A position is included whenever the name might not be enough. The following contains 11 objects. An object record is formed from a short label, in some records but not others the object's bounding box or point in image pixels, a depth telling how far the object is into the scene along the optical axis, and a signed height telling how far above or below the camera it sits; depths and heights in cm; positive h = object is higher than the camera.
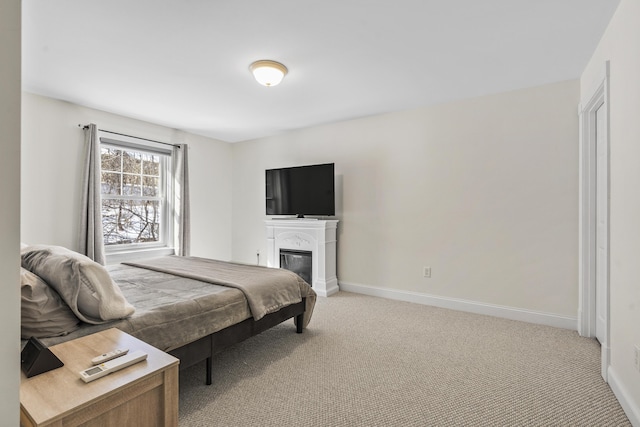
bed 156 -58
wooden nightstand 98 -61
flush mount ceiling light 268 +124
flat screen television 432 +32
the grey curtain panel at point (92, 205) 365 +7
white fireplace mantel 427 -44
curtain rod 375 +102
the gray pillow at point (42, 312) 142 -48
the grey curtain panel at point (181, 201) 470 +16
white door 257 -4
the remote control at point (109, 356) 122 -59
